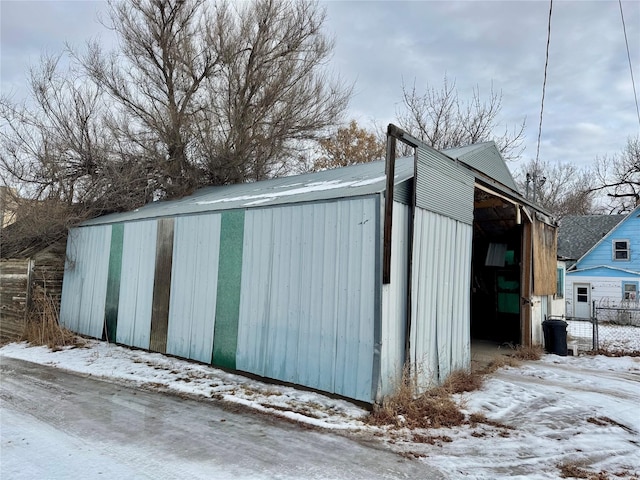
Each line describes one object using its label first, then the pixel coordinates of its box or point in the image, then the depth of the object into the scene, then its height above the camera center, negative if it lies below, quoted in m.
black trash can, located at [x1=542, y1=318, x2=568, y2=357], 8.80 -1.02
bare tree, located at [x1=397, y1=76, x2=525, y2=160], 20.16 +8.45
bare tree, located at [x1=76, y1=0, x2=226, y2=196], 13.35 +6.84
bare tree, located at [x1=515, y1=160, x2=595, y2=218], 30.97 +7.49
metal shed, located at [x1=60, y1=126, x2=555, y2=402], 4.98 -0.01
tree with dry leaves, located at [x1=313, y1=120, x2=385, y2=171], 21.39 +6.80
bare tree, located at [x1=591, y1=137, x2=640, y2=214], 27.88 +7.83
